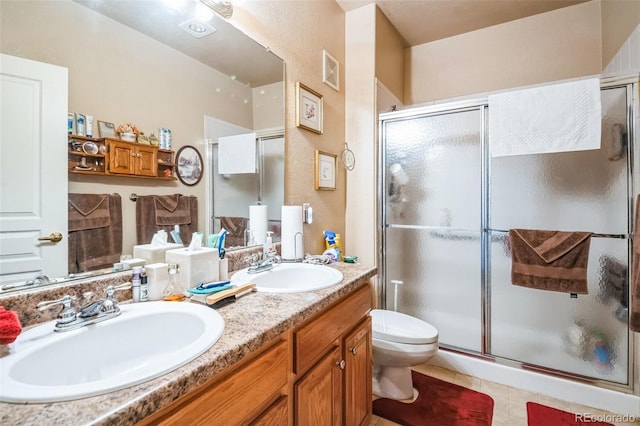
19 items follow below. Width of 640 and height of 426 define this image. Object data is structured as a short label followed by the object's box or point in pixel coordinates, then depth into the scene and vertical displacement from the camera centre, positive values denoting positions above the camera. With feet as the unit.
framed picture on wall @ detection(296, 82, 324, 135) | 5.59 +2.09
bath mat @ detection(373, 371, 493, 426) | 5.16 -3.62
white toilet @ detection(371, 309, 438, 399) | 5.27 -2.47
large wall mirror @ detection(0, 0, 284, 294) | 2.73 +1.55
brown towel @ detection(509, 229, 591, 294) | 5.39 -0.90
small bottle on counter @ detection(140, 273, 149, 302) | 2.97 -0.76
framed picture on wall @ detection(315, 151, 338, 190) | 6.18 +0.93
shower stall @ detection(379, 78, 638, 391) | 5.40 -0.37
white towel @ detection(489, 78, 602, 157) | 5.23 +1.74
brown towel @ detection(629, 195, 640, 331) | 4.30 -1.09
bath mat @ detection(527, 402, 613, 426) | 5.06 -3.61
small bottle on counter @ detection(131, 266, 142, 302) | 2.95 -0.70
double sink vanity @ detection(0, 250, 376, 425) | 1.52 -1.01
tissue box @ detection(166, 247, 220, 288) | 3.26 -0.57
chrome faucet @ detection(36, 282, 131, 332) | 2.28 -0.81
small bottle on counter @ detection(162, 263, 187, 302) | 3.06 -0.80
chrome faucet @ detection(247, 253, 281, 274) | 4.20 -0.75
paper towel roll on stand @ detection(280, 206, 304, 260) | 5.13 -0.36
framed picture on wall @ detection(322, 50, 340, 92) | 6.43 +3.22
